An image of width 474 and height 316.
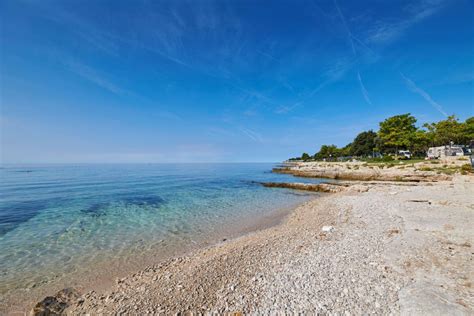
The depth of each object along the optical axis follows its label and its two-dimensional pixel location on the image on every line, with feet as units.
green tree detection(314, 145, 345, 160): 330.13
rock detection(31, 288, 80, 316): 13.79
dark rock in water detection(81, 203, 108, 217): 44.78
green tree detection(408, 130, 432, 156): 152.03
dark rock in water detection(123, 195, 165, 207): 55.34
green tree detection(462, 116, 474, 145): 166.26
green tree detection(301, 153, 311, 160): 439.22
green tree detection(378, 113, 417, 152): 151.53
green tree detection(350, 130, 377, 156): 288.10
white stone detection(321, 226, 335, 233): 25.93
